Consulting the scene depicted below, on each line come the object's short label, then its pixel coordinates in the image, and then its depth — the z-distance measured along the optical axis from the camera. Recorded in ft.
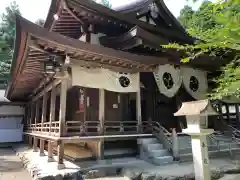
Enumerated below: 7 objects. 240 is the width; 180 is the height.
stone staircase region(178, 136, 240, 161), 26.33
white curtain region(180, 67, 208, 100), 35.47
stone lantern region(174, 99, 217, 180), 16.14
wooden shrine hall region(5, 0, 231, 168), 22.15
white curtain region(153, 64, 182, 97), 31.01
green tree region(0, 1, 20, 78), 98.73
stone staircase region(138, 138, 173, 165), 24.00
